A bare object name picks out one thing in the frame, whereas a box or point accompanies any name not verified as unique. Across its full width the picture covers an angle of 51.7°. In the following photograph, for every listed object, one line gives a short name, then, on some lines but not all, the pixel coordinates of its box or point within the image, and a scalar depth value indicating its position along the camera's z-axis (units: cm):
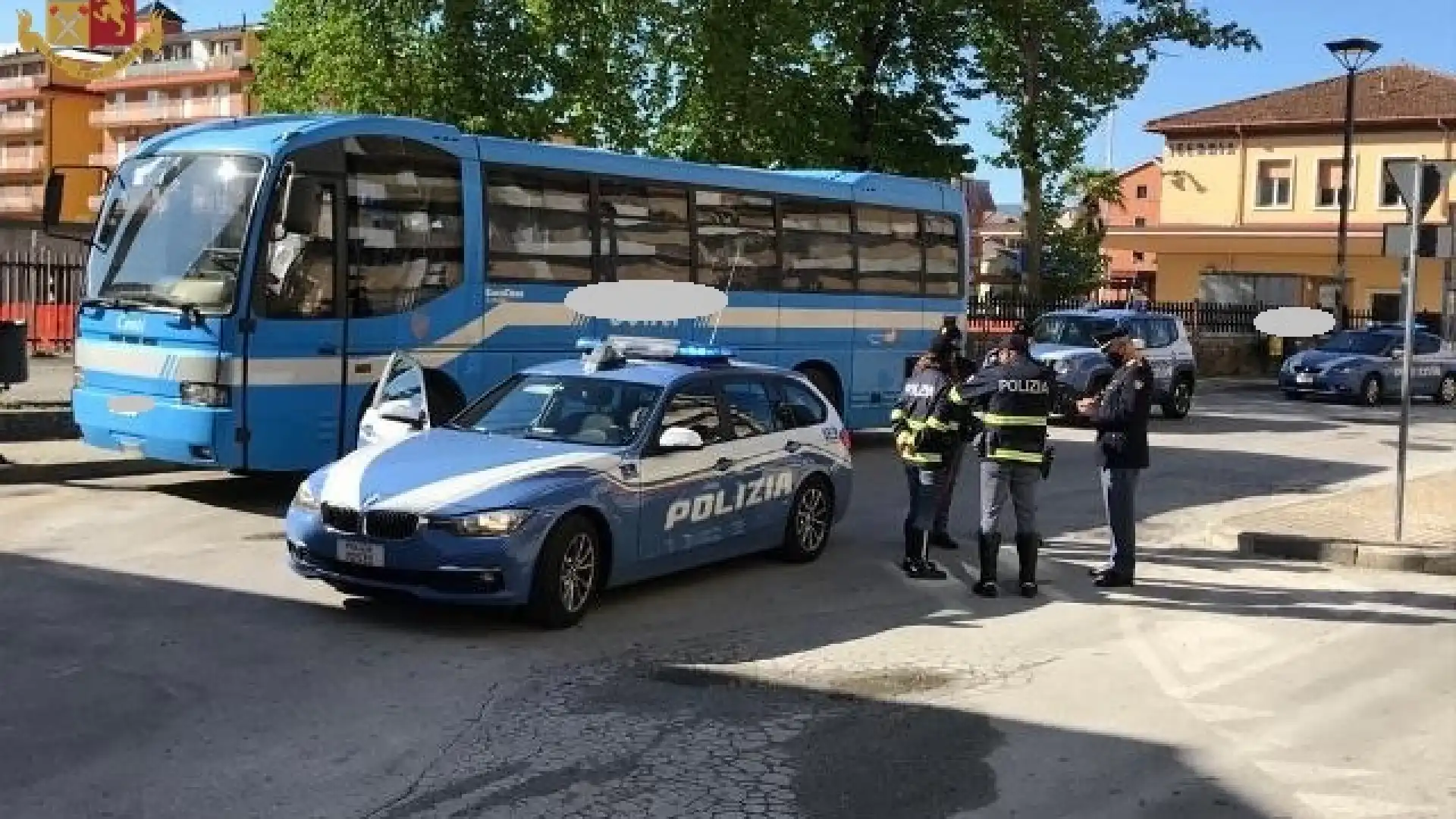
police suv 2205
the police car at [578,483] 805
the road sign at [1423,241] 1277
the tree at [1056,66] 3025
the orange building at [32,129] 8225
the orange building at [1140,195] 9325
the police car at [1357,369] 2983
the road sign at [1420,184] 1258
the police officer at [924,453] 1049
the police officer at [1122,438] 1031
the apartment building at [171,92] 9894
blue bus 1188
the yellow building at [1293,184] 4984
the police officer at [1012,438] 973
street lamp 3175
